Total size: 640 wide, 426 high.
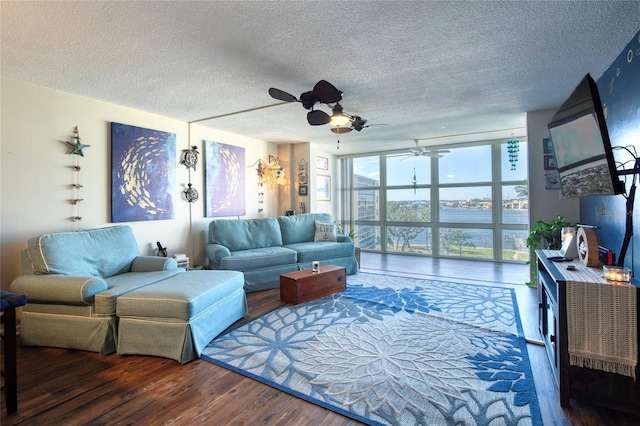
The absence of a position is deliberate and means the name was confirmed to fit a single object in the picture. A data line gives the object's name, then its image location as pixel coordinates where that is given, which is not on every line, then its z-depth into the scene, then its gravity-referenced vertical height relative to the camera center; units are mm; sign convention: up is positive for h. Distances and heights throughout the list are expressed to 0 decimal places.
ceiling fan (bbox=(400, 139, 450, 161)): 5535 +1148
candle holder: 1710 -350
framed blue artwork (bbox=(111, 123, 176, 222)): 3676 +562
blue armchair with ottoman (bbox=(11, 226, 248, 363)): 2375 -742
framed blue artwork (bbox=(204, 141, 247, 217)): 4836 +605
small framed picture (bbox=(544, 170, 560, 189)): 3967 +447
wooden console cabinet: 1673 -952
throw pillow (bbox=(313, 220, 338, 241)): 5457 -304
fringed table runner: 1639 -625
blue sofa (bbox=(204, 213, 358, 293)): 4176 -513
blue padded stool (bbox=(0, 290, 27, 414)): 1737 -784
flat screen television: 1853 +472
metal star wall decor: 3287 +786
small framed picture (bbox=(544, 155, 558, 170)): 3971 +677
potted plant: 3578 -269
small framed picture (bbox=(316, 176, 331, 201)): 6684 +606
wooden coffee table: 3576 -851
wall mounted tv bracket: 1954 -42
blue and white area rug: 1774 -1098
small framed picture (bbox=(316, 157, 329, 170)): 6759 +1195
